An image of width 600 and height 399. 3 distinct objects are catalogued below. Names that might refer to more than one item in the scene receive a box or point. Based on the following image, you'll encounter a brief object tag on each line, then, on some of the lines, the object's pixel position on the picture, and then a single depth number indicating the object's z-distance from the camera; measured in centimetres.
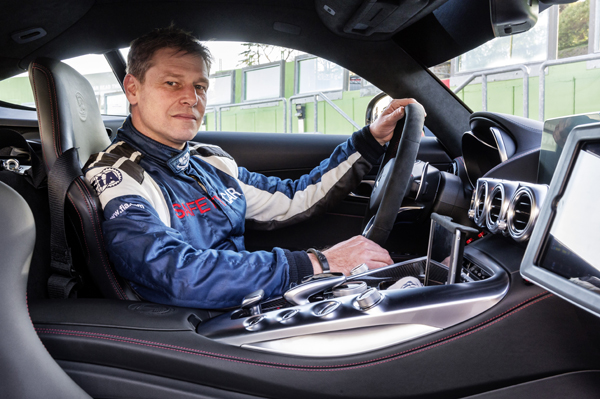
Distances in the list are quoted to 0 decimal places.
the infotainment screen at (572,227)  49
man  97
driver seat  99
